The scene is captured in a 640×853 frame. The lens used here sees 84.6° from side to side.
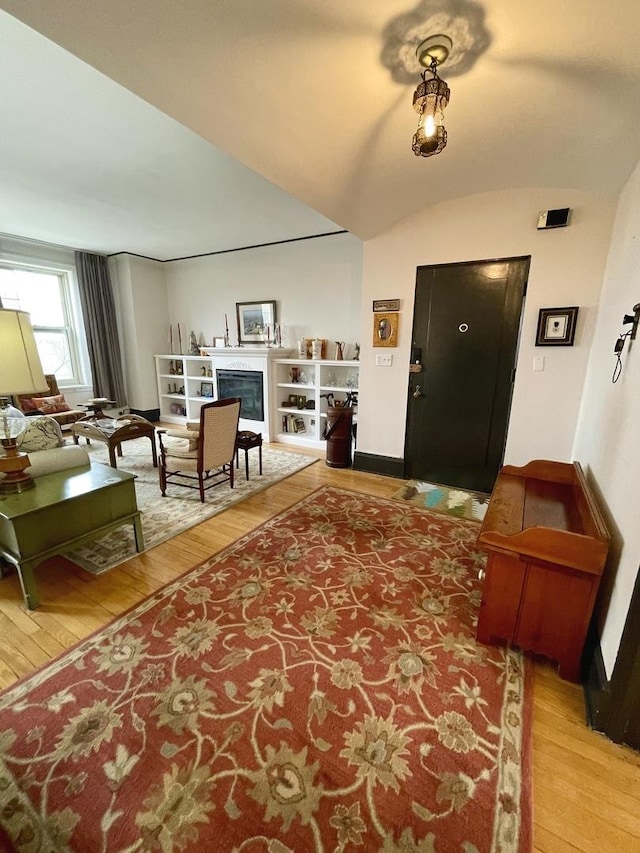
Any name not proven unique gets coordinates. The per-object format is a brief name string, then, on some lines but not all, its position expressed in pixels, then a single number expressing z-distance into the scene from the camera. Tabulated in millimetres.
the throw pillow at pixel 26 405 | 4689
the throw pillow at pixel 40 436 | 2482
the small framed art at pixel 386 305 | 3369
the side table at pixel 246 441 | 3509
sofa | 2277
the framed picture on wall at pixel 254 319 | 5227
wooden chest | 1387
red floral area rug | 995
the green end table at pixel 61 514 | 1773
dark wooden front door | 2955
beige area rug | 2322
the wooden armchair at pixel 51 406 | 4723
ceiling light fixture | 1399
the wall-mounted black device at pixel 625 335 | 1509
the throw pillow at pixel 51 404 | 4820
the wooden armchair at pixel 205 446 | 2932
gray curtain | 5508
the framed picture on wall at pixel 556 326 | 2684
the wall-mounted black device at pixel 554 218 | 2592
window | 4945
